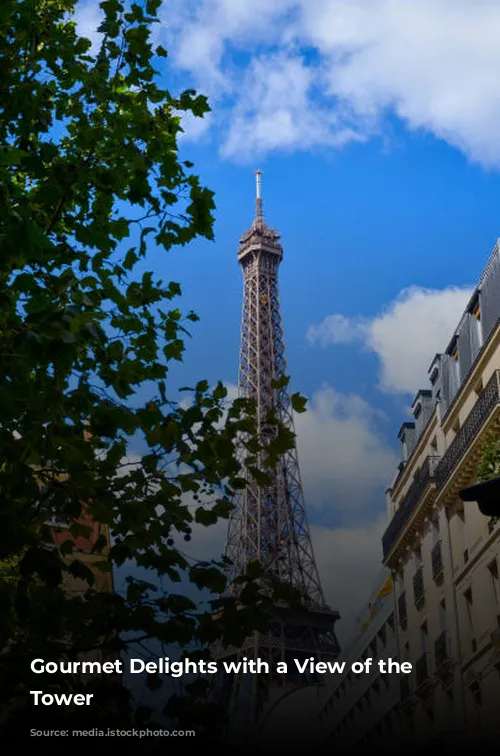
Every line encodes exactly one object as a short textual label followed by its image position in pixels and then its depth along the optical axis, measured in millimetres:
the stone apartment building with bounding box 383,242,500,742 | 29906
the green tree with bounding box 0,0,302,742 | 7820
